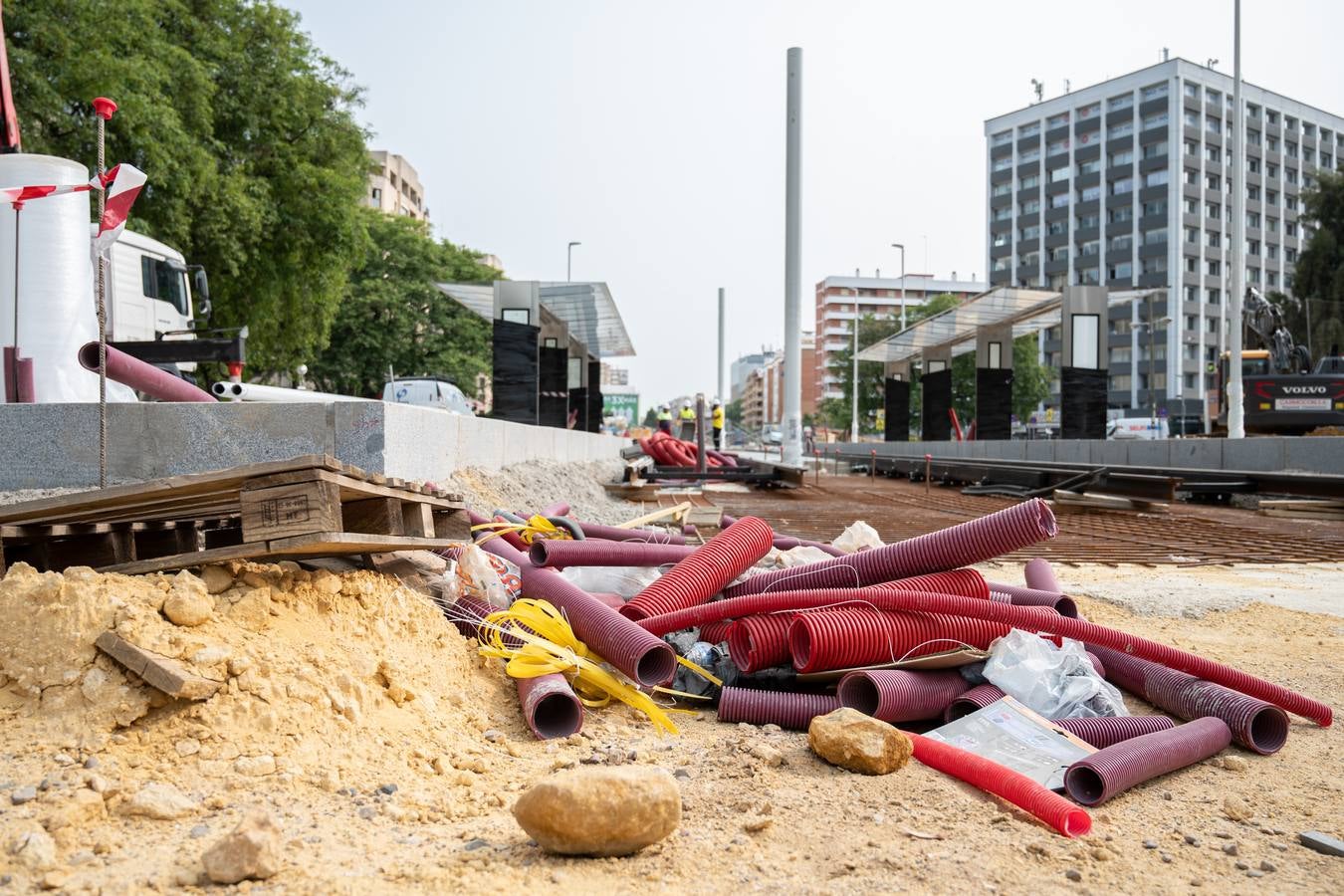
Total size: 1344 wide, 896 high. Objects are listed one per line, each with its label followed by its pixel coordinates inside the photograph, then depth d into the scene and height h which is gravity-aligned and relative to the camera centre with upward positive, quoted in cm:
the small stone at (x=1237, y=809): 310 -129
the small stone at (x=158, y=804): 261 -104
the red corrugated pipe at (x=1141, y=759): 319 -119
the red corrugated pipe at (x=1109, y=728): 367 -119
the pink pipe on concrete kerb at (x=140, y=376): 727 +44
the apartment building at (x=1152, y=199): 8538 +2245
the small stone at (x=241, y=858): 229 -105
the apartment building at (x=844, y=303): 13462 +1849
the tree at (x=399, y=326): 4297 +501
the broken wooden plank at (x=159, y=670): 296 -76
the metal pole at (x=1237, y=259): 2172 +420
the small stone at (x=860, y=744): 324 -111
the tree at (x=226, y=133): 1581 +583
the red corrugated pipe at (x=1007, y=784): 287 -118
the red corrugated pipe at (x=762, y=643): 412 -95
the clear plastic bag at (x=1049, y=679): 394 -108
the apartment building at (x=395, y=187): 8225 +2246
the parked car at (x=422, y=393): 2628 +106
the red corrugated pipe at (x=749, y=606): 425 -81
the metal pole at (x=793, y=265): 1964 +350
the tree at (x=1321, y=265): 4634 +833
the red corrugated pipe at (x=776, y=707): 389 -117
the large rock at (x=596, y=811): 250 -103
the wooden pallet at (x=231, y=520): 353 -37
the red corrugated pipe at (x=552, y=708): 358 -108
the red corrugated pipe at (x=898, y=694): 382 -111
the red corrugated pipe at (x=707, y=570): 462 -74
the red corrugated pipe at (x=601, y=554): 504 -70
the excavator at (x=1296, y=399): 2277 +66
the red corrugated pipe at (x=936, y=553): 428 -61
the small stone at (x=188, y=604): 324 -60
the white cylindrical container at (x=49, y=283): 865 +141
